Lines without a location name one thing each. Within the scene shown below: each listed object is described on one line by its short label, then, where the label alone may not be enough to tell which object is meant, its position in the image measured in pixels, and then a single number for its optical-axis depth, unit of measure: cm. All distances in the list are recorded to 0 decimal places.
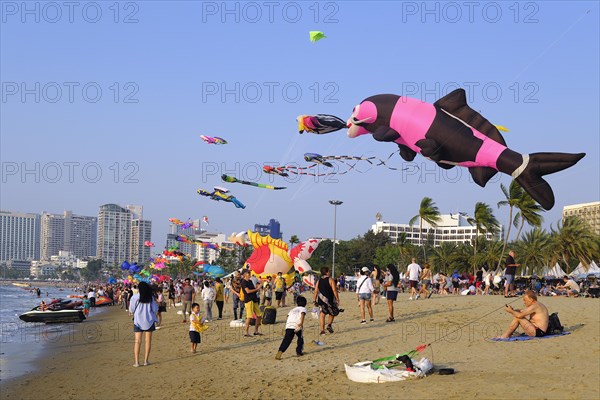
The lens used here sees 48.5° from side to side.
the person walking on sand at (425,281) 2508
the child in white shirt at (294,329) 1302
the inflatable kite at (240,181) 1964
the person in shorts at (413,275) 2283
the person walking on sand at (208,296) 2131
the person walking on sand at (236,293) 1950
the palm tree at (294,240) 10232
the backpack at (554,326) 1390
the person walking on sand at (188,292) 2222
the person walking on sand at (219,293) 2161
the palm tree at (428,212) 5161
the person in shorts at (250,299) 1681
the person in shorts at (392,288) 1773
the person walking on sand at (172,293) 3421
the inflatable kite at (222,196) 3107
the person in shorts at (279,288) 2603
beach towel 1317
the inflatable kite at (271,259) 3538
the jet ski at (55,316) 3081
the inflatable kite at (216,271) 4919
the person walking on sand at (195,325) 1457
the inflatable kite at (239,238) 4469
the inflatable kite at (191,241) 5672
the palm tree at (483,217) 4378
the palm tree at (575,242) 4973
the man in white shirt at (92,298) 4434
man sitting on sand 1321
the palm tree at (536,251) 5747
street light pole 6281
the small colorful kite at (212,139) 2402
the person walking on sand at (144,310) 1311
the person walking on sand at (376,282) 1976
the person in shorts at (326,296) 1555
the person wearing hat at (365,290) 1784
